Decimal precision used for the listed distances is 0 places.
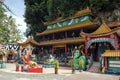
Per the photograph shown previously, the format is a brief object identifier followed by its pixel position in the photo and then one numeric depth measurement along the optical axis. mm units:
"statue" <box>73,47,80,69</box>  9696
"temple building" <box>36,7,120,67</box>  8806
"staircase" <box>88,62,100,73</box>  8716
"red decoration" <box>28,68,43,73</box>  7776
